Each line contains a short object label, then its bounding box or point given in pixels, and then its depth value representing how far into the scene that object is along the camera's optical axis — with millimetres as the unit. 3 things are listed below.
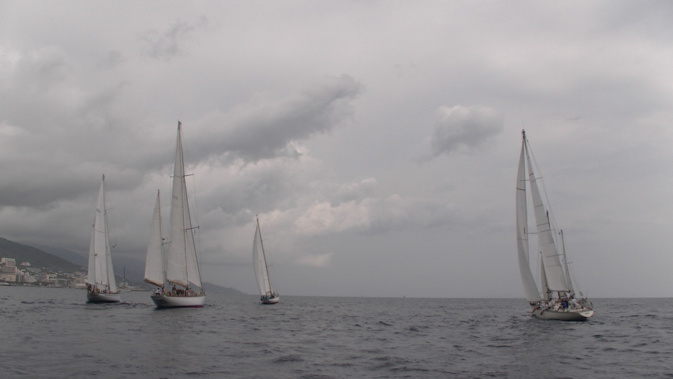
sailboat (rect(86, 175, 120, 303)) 80250
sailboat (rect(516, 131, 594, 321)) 49819
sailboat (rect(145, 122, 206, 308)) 63081
